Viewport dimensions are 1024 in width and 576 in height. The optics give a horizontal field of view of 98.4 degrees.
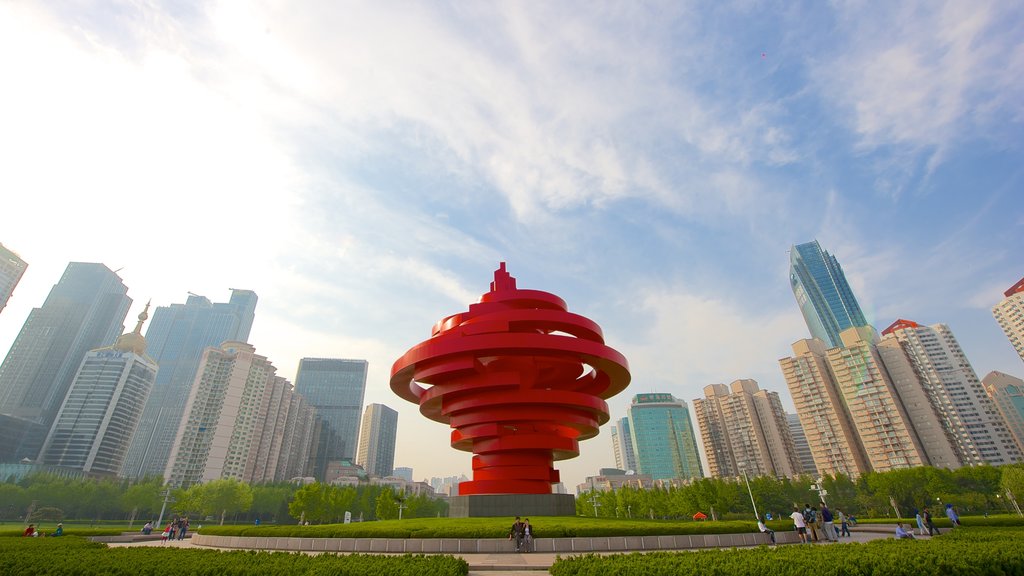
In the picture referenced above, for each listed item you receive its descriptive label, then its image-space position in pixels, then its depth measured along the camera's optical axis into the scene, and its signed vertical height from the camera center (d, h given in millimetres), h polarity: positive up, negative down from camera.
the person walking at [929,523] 20719 -842
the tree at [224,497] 61250 +4172
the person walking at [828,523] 19984 -671
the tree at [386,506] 50781 +1845
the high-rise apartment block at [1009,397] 116569 +25415
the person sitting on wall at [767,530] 18442 -790
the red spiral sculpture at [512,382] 26812 +7709
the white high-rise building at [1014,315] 117812 +44667
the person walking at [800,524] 18609 -620
